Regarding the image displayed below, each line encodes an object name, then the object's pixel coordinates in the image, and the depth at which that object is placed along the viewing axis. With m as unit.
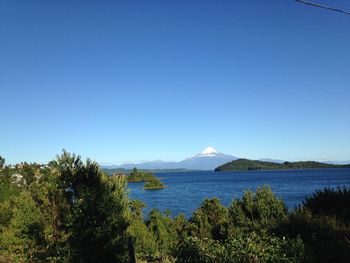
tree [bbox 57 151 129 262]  14.18
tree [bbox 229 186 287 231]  25.36
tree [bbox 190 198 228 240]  30.31
